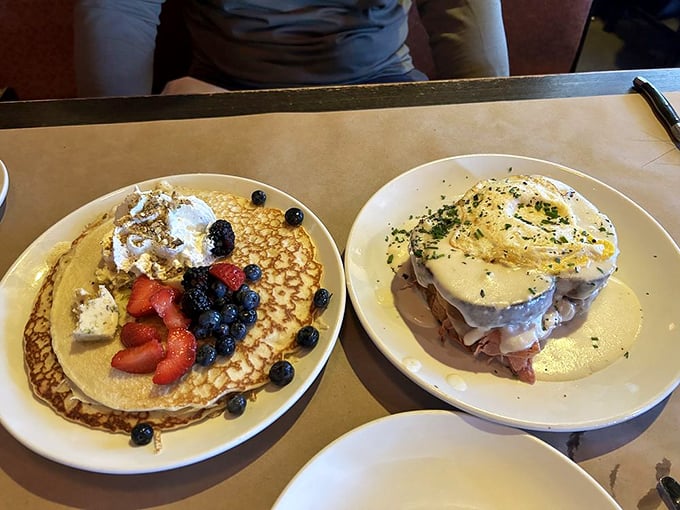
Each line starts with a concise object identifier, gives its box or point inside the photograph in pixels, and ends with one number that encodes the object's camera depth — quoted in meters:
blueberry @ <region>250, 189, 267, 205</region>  0.55
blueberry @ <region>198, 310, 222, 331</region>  0.43
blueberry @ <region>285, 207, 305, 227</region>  0.53
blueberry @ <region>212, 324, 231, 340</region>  0.43
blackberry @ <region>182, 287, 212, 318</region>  0.43
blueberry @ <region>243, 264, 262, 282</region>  0.48
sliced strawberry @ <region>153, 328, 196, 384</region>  0.41
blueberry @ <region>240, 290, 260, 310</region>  0.45
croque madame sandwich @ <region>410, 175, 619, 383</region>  0.42
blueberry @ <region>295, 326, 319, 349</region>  0.44
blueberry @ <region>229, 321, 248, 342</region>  0.44
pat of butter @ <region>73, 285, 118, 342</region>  0.43
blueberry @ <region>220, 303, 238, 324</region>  0.44
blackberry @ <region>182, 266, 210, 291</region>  0.45
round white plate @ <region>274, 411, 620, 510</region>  0.37
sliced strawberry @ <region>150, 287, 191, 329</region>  0.44
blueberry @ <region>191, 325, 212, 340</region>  0.43
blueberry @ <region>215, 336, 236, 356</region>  0.43
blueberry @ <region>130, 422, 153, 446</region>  0.39
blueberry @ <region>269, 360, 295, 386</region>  0.42
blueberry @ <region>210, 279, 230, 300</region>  0.45
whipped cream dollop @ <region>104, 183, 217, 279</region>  0.46
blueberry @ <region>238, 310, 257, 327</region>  0.45
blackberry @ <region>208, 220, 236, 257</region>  0.49
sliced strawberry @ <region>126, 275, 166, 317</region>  0.44
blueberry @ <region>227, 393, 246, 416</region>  0.41
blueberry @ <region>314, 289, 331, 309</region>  0.47
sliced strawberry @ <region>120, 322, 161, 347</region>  0.42
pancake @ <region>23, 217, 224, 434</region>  0.41
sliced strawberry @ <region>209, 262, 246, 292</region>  0.46
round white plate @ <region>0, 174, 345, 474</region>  0.38
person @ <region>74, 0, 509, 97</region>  0.70
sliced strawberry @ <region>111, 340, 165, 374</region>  0.41
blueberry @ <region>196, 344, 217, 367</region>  0.42
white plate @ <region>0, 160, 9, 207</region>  0.58
